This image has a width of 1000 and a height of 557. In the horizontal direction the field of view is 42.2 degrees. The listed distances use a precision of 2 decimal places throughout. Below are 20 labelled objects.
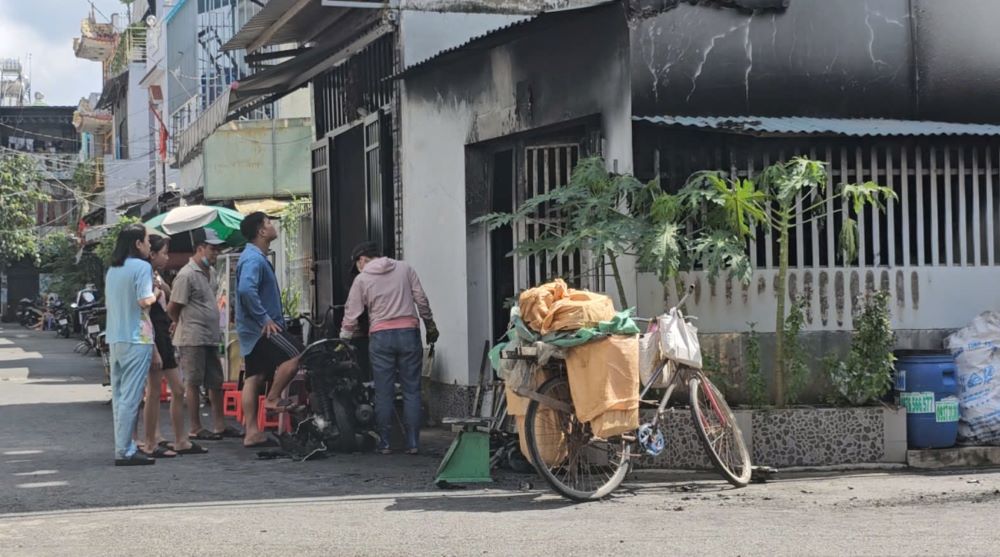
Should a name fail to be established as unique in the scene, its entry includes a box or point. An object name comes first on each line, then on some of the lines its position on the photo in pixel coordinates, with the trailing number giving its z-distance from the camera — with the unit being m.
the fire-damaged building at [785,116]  10.08
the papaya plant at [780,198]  9.12
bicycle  8.38
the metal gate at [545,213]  10.84
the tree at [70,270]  45.34
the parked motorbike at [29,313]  50.62
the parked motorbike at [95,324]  18.92
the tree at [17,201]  47.34
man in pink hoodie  10.88
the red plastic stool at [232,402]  13.80
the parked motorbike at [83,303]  29.44
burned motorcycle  10.80
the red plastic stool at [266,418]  12.08
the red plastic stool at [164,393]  16.20
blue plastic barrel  9.65
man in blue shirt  11.34
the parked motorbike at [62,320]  39.41
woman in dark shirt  10.82
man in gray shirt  12.24
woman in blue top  10.25
